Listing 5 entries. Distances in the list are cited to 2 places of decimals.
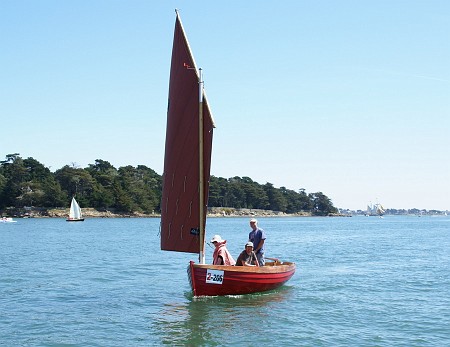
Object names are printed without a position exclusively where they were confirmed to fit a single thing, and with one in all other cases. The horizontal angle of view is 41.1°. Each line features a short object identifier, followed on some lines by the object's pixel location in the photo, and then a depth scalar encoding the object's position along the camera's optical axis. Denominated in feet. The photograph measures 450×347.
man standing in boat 69.41
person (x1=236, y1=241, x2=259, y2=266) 67.62
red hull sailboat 64.08
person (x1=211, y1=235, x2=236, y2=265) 66.54
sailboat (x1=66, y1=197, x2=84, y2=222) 372.58
